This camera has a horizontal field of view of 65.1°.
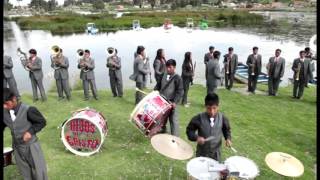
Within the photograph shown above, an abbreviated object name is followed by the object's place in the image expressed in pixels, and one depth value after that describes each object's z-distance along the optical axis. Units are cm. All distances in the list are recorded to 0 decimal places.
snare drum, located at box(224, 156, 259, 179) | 391
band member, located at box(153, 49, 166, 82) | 775
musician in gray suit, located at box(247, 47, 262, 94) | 1003
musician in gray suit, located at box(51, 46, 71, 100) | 866
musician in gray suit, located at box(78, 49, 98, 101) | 876
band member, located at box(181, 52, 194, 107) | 854
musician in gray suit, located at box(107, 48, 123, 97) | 899
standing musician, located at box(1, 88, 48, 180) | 425
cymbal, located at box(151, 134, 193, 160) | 412
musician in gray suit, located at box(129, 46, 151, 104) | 834
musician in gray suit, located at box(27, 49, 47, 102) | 852
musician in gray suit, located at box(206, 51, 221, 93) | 836
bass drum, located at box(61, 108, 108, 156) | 558
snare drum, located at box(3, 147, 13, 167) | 510
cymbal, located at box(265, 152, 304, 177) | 414
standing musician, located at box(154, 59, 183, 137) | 605
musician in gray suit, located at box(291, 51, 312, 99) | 950
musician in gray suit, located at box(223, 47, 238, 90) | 1040
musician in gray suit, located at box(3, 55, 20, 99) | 843
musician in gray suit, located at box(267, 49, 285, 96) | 959
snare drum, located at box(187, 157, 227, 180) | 378
